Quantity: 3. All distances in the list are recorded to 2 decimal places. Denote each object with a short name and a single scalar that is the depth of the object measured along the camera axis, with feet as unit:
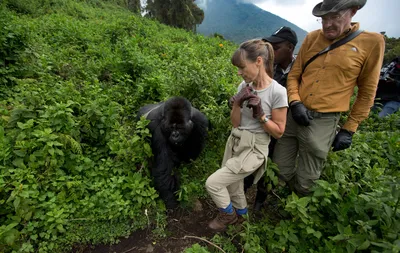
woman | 5.99
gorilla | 8.04
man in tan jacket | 6.07
